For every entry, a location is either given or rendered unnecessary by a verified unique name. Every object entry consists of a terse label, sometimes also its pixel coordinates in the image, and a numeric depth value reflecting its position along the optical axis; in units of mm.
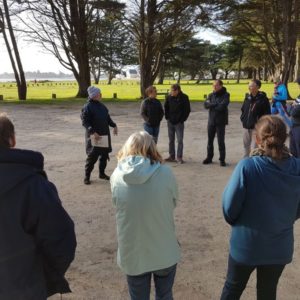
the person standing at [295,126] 5479
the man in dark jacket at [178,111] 7105
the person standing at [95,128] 5716
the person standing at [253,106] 6416
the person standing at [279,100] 8179
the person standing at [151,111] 6962
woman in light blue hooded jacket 2132
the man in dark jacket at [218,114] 6850
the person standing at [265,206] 2134
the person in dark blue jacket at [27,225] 1726
